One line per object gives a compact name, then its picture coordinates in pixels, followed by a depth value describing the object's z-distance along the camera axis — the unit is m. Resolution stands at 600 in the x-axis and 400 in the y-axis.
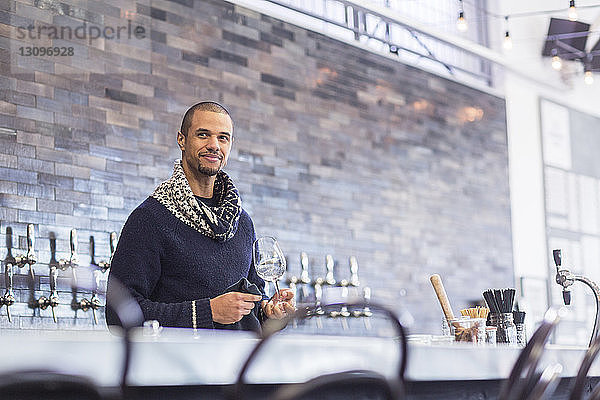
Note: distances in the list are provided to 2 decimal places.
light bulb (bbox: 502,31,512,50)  6.92
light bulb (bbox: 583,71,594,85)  8.20
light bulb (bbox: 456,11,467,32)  6.37
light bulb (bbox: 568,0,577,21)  6.56
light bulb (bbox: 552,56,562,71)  7.73
